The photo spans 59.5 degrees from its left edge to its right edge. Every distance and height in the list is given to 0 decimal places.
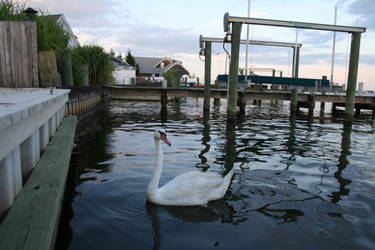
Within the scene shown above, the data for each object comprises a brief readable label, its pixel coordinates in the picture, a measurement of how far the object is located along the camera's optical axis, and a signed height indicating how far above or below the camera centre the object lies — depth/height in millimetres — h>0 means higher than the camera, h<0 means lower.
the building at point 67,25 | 31508 +5521
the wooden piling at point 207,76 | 22500 +476
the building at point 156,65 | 69500 +3583
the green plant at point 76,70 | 16141 +489
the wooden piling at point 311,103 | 22609 -1218
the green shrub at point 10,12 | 9484 +1985
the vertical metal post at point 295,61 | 31467 +2297
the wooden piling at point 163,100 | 22984 -1256
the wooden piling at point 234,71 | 16094 +593
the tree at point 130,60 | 67375 +4372
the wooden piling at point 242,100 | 21925 -1088
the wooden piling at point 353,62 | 18203 +1352
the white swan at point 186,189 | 5125 -1680
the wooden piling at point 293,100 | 22000 -1002
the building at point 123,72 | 48456 +1465
